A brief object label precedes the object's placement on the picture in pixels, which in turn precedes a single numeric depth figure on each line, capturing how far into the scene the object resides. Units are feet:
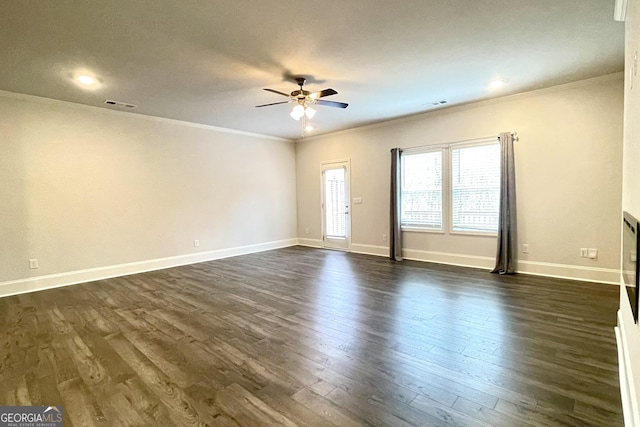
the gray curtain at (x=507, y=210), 16.42
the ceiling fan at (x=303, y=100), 13.24
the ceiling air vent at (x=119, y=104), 16.19
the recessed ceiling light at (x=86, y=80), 12.95
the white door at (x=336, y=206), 24.86
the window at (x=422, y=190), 19.88
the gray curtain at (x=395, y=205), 20.99
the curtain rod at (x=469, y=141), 16.50
